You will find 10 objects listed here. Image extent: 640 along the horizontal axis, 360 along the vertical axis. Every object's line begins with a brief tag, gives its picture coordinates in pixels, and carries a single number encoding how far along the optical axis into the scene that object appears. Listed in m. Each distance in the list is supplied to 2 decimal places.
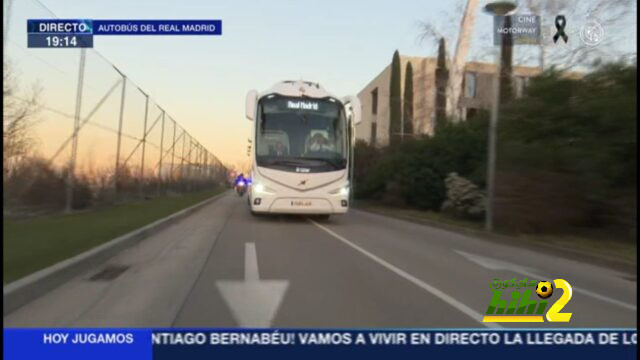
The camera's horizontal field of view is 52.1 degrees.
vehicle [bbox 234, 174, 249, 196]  46.78
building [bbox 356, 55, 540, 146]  37.91
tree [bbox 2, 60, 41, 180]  13.15
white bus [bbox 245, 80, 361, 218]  18.58
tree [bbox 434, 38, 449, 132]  38.25
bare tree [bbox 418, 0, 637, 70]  17.95
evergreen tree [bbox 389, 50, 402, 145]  53.07
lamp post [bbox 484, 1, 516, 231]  17.81
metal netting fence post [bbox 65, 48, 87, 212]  17.19
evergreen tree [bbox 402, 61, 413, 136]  48.43
